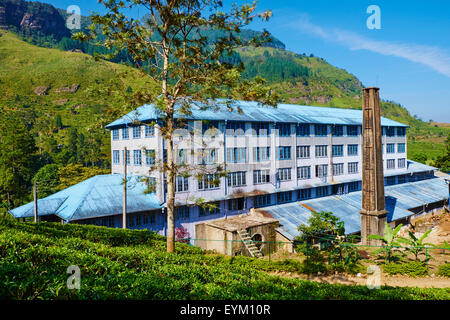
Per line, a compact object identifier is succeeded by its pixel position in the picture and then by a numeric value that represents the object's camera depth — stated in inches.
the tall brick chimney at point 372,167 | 1051.9
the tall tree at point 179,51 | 524.4
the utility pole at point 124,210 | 890.5
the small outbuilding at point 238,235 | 884.6
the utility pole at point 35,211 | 853.3
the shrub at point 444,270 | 618.5
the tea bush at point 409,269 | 624.7
